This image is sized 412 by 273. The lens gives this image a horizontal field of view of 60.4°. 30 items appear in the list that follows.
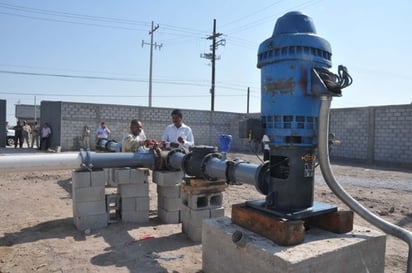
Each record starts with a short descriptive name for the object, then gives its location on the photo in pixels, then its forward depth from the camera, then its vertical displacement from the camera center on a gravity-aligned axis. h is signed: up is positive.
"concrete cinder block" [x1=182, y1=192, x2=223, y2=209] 4.41 -0.92
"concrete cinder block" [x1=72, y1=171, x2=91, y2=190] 4.72 -0.73
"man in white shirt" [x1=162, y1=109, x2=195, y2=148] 5.72 -0.09
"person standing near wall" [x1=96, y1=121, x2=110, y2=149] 10.70 -0.24
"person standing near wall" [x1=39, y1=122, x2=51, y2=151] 18.20 -0.67
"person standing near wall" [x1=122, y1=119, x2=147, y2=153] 5.86 -0.23
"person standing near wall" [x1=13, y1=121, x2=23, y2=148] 19.70 -0.63
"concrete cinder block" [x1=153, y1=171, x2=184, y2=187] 5.04 -0.73
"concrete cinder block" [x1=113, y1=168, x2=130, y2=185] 5.05 -0.72
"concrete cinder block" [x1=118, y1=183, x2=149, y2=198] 5.12 -0.93
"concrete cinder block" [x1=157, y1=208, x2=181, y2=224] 5.18 -1.32
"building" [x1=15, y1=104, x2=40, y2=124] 48.34 +1.64
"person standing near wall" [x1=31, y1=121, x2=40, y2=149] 20.49 -0.58
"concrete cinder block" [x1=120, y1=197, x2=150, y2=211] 5.12 -1.12
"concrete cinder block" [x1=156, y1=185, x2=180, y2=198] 5.16 -0.93
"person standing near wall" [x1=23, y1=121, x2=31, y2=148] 21.28 -0.60
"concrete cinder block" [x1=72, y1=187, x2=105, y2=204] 4.75 -0.94
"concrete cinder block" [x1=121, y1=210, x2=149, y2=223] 5.13 -1.31
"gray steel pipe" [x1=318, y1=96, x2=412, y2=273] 2.51 -0.39
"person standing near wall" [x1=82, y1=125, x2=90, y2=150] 18.52 -0.67
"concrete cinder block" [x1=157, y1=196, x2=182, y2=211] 5.16 -1.12
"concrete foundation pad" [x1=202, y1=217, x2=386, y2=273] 2.37 -0.87
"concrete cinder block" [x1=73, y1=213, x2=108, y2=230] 4.77 -1.32
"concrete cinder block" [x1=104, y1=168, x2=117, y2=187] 7.70 -1.23
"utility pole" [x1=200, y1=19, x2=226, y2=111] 29.21 +6.85
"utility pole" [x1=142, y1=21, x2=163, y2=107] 29.27 +6.20
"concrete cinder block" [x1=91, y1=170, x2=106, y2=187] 4.81 -0.73
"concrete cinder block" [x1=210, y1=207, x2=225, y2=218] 4.50 -1.07
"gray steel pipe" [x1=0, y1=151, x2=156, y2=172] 4.34 -0.48
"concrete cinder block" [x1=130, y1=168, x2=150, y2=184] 5.11 -0.71
